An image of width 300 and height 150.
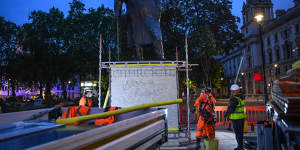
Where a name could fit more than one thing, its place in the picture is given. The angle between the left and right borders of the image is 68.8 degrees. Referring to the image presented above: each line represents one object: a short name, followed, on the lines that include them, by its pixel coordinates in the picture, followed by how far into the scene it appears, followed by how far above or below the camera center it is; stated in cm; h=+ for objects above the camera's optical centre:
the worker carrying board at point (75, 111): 453 -53
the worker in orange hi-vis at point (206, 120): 625 -103
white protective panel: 745 +2
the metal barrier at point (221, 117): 1136 -202
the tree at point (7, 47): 3828 +741
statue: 864 +244
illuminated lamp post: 1373 +420
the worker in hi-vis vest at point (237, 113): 604 -81
